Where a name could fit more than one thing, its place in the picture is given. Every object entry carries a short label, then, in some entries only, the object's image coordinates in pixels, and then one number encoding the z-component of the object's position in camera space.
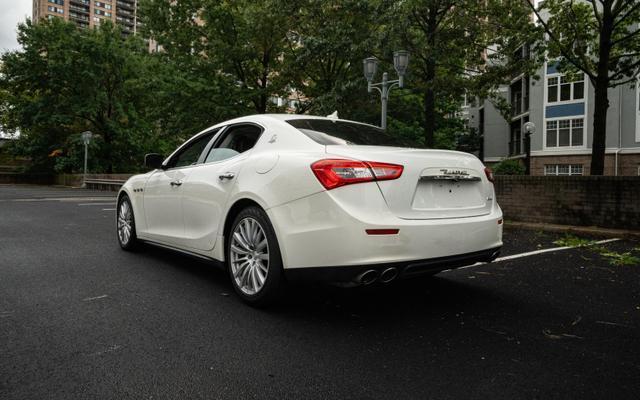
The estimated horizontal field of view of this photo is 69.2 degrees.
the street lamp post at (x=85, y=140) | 29.23
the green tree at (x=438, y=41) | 14.31
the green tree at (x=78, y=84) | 31.44
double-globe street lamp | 12.32
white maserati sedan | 2.93
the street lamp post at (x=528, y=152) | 27.65
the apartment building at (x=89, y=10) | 128.38
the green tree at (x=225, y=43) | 20.86
